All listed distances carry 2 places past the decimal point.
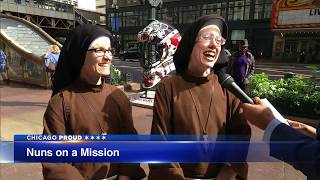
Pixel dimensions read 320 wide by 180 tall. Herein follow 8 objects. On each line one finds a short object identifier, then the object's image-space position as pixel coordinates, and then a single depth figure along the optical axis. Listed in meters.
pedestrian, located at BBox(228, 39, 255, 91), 7.41
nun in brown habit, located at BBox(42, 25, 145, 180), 1.99
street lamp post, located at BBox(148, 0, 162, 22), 8.83
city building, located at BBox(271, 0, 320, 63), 18.84
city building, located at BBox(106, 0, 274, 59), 32.25
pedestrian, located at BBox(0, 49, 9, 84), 11.46
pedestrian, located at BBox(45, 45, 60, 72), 9.14
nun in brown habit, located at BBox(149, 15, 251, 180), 2.03
